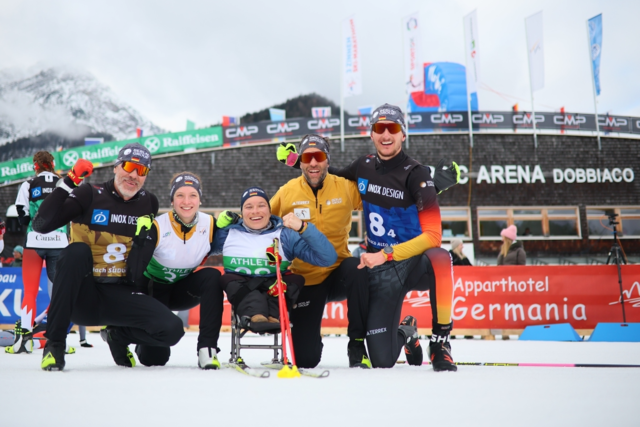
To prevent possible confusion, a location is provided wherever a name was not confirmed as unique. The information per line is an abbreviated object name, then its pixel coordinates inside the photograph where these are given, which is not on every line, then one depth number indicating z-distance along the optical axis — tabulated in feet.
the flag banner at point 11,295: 29.84
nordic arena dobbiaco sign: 69.31
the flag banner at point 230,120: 79.20
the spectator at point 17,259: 38.31
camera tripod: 26.66
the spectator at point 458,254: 33.58
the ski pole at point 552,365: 11.87
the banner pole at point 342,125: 68.49
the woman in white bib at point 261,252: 11.39
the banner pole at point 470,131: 69.77
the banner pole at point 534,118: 68.38
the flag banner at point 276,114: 81.07
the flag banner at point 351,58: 67.21
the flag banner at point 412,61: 66.28
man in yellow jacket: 12.50
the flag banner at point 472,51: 66.74
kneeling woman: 11.48
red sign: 27.91
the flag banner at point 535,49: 66.44
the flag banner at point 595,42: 65.98
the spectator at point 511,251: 31.99
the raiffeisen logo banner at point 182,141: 71.05
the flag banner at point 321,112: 75.72
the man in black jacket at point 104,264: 11.07
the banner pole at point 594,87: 67.18
